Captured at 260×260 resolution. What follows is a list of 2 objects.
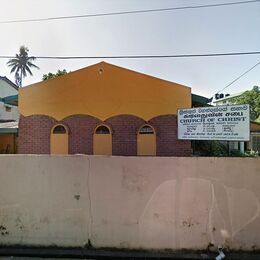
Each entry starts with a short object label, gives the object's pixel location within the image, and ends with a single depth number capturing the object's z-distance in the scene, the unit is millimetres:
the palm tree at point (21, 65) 52906
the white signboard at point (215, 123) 7008
